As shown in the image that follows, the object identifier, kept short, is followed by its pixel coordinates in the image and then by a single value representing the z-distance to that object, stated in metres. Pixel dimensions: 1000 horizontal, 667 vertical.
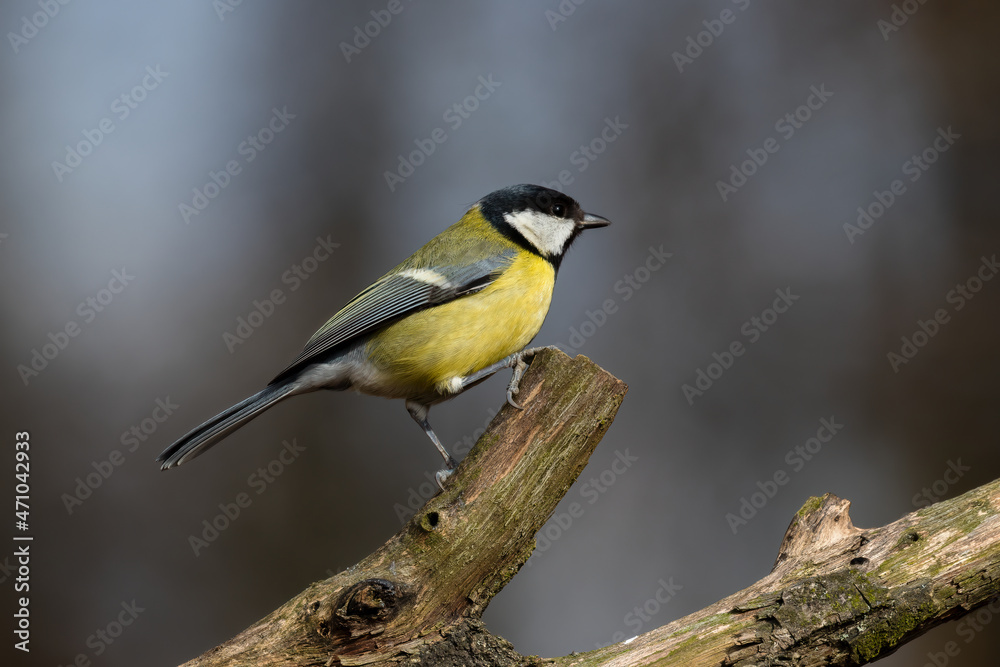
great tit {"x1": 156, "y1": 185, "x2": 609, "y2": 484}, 4.73
